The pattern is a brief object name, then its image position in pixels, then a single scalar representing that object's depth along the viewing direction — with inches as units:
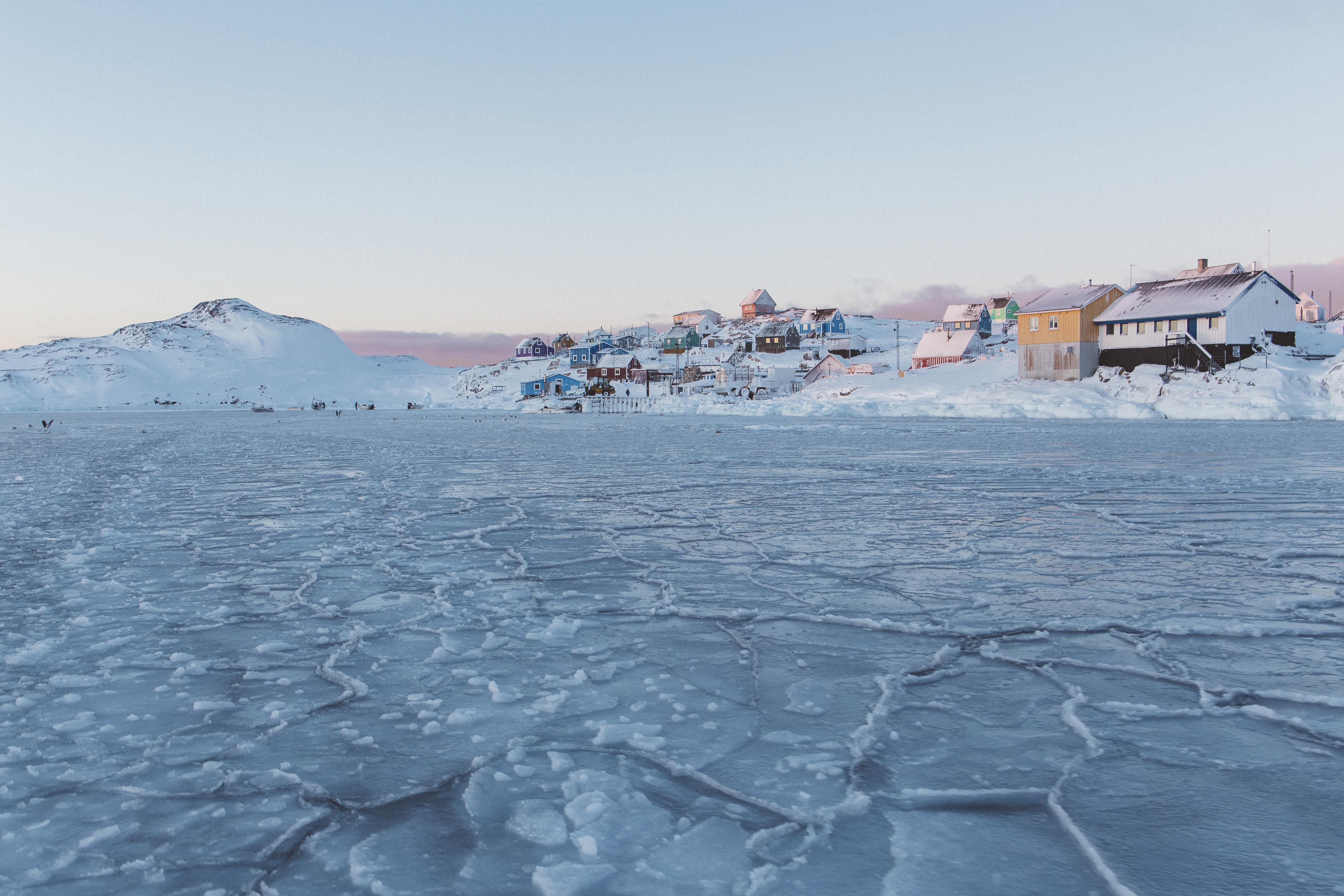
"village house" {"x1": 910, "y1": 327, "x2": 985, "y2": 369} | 2913.4
